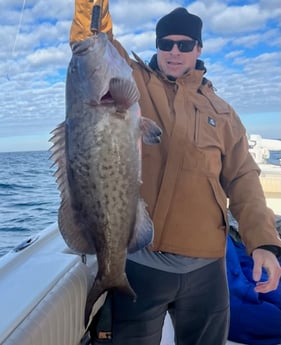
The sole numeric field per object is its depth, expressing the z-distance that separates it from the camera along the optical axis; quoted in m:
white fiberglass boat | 1.69
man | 1.94
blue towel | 2.87
